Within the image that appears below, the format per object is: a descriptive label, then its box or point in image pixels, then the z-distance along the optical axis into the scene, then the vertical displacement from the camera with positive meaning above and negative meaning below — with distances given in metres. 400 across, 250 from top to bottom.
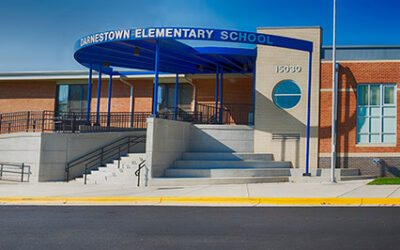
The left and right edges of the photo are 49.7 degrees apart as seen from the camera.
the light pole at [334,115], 16.02 +1.56
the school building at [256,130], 16.70 +0.99
